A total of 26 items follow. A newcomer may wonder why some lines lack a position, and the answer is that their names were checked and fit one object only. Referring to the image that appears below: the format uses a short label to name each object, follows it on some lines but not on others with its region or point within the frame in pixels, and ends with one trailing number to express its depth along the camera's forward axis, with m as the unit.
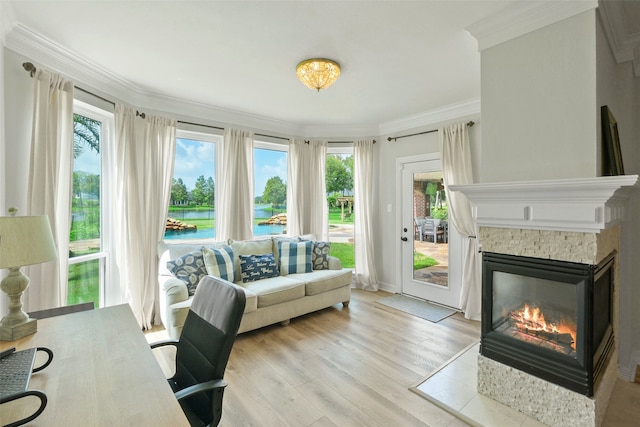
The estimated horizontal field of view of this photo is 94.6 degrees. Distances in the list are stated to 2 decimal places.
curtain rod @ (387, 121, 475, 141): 3.60
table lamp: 1.35
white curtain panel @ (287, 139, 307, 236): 4.62
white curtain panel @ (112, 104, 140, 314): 3.08
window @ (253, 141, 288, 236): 4.48
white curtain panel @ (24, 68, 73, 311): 2.23
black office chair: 1.27
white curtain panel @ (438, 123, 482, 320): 3.57
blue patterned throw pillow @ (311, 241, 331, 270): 4.13
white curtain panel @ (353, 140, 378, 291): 4.68
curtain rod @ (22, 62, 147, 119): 2.21
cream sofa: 2.85
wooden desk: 0.89
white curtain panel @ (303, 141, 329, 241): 4.77
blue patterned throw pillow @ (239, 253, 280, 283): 3.56
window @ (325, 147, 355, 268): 4.96
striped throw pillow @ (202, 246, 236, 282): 3.27
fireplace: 1.72
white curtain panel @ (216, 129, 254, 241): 3.97
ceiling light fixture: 2.49
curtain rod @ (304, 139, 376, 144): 4.77
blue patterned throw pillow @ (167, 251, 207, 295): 3.11
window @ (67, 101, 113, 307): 2.80
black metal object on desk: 0.87
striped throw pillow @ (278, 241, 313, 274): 3.90
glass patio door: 4.02
